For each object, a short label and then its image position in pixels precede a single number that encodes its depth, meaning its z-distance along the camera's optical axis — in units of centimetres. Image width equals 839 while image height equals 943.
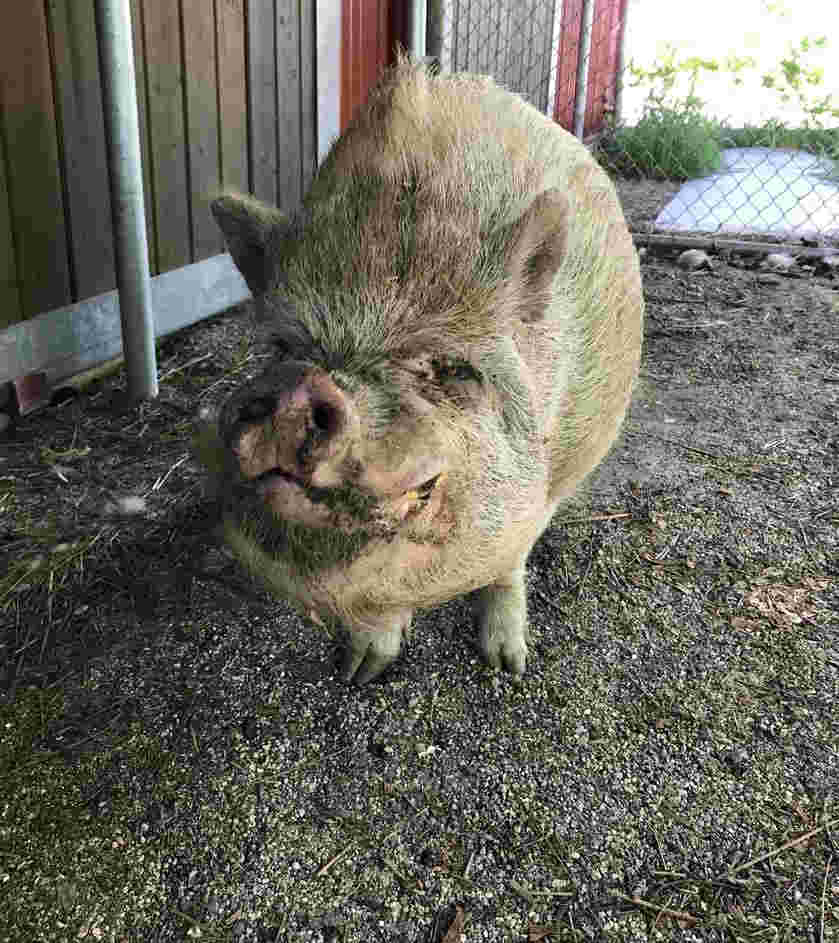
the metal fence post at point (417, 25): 393
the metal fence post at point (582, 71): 695
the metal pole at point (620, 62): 944
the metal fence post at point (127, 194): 283
